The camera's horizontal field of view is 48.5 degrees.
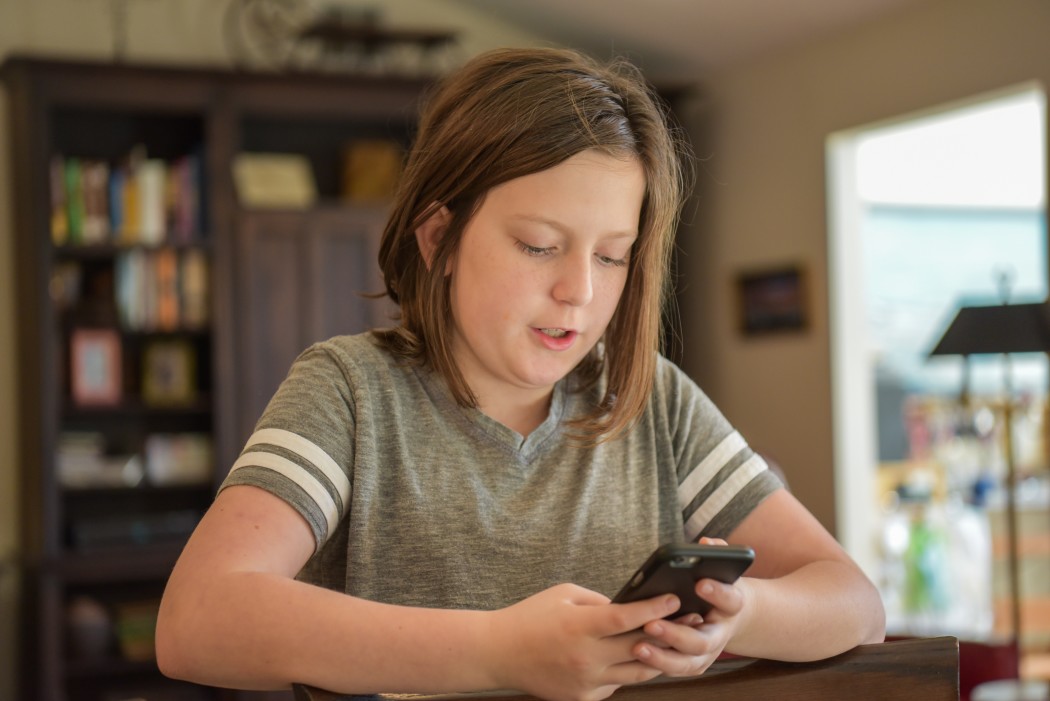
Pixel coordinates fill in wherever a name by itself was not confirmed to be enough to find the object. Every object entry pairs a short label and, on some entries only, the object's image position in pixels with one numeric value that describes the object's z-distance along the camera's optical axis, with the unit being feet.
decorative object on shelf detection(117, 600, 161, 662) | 14.24
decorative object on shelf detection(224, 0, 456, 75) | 16.02
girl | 3.05
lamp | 10.29
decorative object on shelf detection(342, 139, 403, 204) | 15.94
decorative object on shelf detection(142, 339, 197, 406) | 14.98
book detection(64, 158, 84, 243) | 14.40
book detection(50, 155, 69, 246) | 14.29
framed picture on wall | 15.38
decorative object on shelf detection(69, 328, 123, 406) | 14.35
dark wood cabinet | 14.05
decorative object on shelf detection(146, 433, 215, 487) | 14.79
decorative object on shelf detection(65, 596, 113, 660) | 14.03
